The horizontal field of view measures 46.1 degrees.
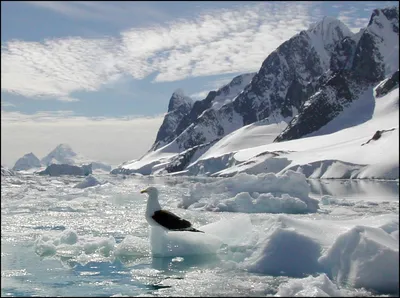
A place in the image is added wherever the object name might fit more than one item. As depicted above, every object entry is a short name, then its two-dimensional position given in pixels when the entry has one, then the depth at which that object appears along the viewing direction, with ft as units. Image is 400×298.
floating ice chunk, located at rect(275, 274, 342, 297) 27.12
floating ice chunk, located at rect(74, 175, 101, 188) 176.26
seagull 40.57
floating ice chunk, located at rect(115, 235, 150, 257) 42.27
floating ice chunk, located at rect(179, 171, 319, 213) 86.53
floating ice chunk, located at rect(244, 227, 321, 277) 34.78
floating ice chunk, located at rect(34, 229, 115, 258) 43.62
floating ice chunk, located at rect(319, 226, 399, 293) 28.58
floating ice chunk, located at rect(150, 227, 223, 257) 40.88
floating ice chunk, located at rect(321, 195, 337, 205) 101.92
